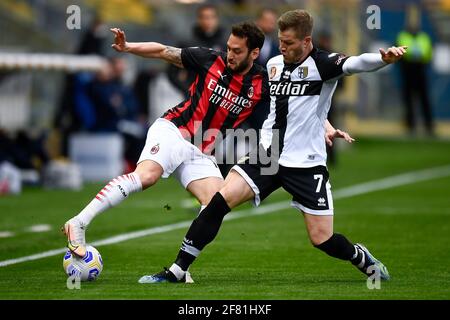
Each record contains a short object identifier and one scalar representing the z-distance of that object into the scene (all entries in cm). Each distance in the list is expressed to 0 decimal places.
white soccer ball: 1822
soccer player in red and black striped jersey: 1906
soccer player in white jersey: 1812
